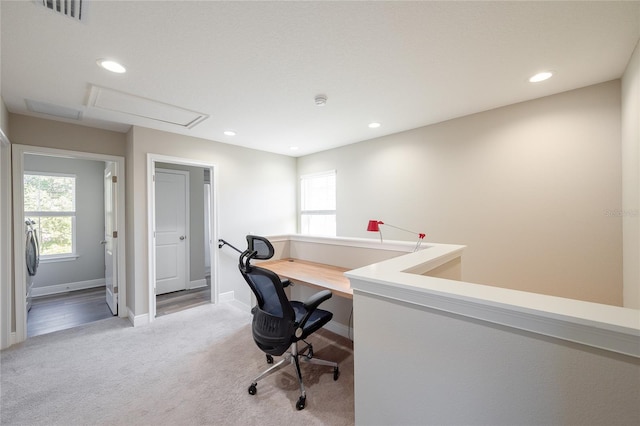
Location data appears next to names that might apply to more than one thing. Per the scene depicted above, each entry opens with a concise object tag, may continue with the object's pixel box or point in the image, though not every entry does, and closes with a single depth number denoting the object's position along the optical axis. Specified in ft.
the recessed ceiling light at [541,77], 6.80
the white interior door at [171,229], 14.14
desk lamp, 7.71
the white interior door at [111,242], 11.39
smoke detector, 8.09
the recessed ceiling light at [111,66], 6.05
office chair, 5.89
